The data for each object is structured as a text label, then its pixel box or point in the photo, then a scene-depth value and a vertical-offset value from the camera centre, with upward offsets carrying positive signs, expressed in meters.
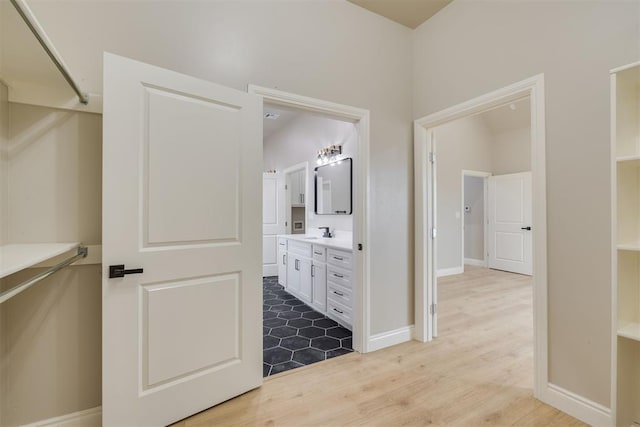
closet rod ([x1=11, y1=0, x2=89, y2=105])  0.81 +0.62
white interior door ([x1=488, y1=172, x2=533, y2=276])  5.48 -0.16
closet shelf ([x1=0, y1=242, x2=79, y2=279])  0.89 -0.16
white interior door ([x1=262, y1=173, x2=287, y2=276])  5.45 -0.03
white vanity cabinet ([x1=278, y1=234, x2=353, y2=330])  2.88 -0.73
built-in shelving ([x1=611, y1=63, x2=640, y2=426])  1.34 -0.13
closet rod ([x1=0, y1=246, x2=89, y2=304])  0.82 -0.23
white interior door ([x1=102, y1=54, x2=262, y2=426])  1.42 -0.16
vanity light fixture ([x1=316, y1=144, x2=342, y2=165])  3.98 +0.93
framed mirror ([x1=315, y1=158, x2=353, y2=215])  3.82 +0.41
